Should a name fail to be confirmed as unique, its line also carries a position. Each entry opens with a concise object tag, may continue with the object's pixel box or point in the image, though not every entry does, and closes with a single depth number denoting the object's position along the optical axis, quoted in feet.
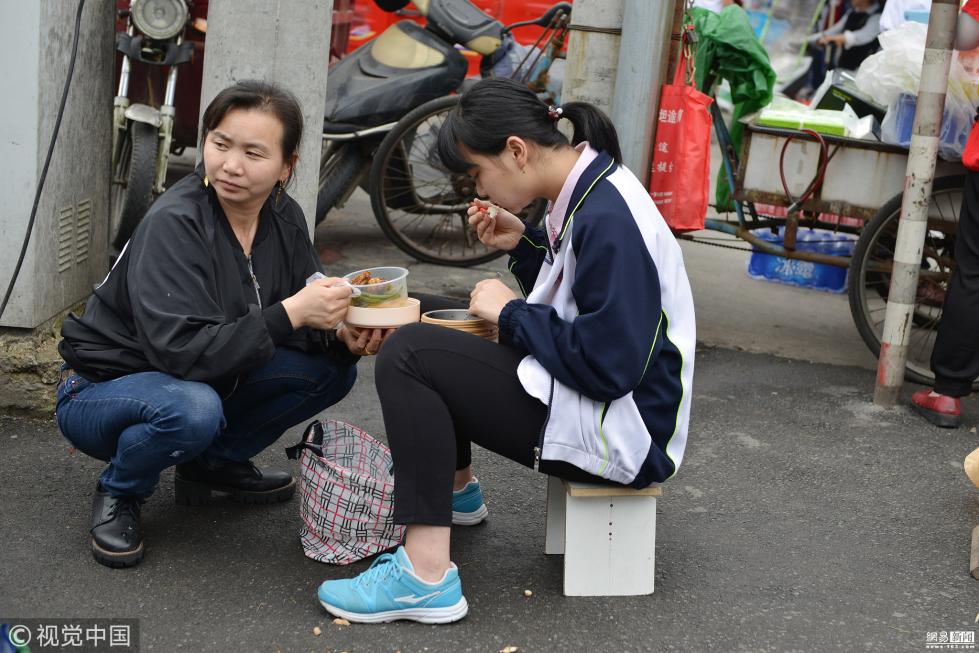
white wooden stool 9.34
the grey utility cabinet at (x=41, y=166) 12.17
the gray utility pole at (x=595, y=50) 16.26
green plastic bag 17.12
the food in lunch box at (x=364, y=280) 10.05
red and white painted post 14.20
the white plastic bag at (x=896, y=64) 15.83
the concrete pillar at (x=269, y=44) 13.76
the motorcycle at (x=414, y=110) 20.34
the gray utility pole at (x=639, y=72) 15.87
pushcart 15.76
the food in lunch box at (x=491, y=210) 10.09
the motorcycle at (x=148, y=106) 17.40
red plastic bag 16.31
